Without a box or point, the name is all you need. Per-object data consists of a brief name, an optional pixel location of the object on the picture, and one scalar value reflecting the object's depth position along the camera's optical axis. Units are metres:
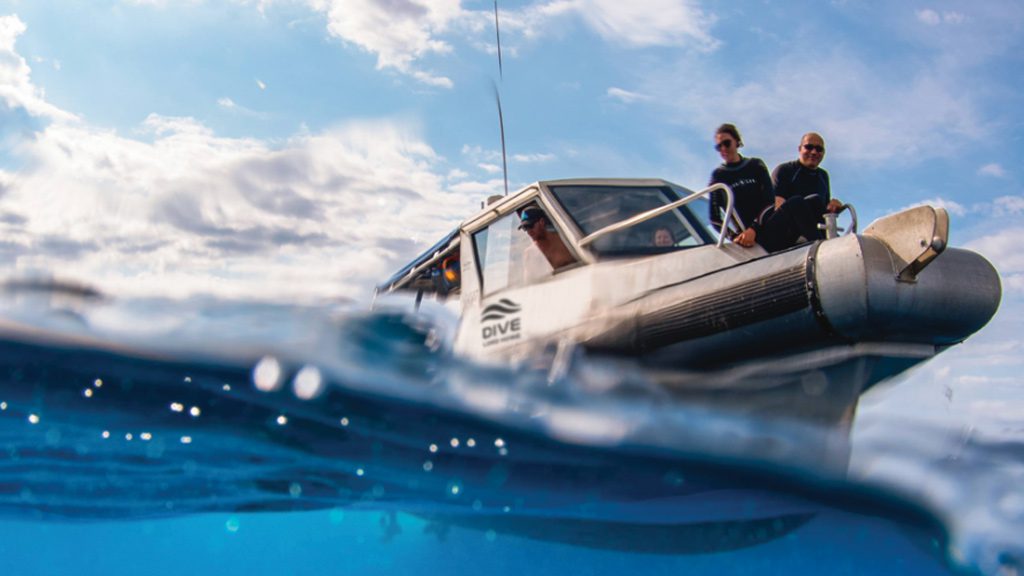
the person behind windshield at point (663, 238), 5.47
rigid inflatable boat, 4.05
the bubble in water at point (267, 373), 4.97
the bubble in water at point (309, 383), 4.99
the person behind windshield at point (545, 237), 5.52
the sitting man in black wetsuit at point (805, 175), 5.44
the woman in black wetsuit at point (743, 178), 5.61
